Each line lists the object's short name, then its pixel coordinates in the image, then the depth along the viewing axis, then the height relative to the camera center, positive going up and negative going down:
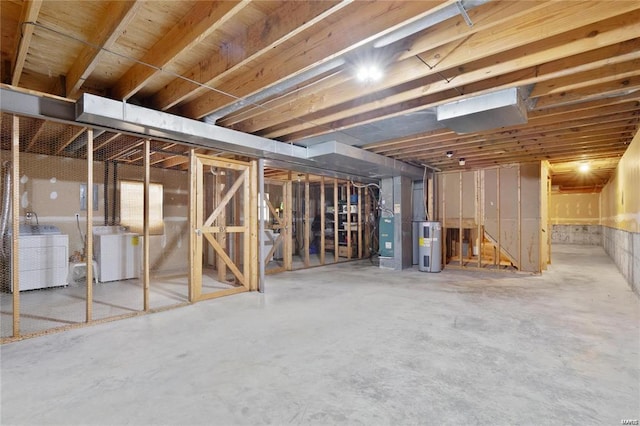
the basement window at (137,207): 5.91 +0.21
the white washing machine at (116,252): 5.28 -0.61
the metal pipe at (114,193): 5.83 +0.44
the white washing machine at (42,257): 4.50 -0.58
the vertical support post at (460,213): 7.04 +0.06
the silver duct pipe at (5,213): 3.90 +0.06
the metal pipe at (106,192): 5.73 +0.46
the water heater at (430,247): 6.43 -0.65
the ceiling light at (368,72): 2.38 +1.12
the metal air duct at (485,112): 2.87 +1.00
